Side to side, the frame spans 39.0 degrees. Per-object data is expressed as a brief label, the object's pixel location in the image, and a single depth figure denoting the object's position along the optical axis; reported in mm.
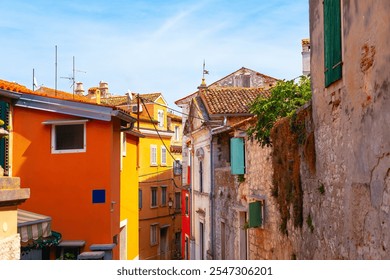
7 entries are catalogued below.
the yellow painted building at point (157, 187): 33875
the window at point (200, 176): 23125
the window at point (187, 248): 27031
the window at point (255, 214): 13125
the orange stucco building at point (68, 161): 13273
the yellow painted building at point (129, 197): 16609
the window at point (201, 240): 23114
